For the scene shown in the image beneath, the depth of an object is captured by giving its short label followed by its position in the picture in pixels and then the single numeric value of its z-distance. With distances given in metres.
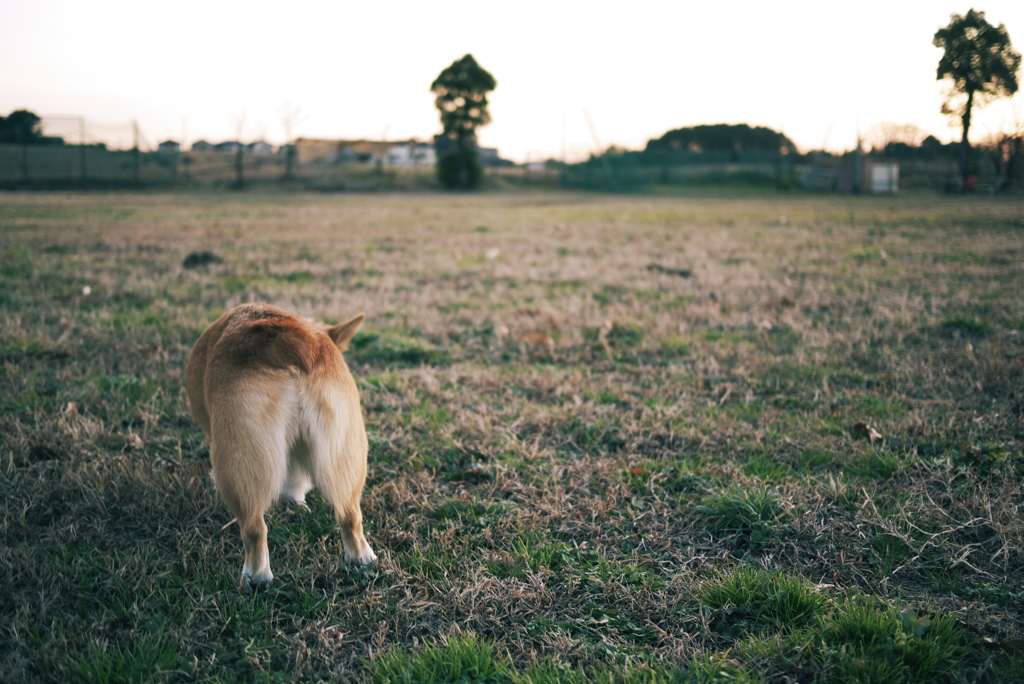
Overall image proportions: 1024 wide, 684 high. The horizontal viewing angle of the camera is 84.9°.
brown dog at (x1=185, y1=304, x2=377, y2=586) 1.67
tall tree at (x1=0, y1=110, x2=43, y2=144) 23.29
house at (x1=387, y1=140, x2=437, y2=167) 35.12
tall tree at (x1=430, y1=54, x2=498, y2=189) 32.09
